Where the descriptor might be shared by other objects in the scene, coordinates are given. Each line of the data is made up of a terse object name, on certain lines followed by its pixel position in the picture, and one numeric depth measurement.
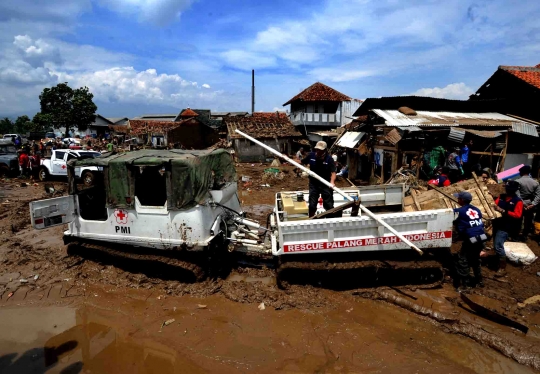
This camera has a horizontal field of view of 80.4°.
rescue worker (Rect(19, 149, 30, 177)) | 16.36
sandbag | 5.90
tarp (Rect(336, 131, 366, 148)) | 14.82
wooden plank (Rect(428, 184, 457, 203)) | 6.40
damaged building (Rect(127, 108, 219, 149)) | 34.69
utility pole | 42.28
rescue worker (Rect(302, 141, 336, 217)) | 5.84
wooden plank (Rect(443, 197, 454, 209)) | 7.01
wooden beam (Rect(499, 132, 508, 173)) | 10.64
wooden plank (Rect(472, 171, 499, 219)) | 6.65
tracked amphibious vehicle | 5.03
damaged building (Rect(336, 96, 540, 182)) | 10.66
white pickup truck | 15.05
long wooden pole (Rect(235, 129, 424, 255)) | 4.71
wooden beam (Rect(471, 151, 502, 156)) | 10.67
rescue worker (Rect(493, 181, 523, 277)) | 5.48
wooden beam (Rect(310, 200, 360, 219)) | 5.02
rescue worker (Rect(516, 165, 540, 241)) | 6.41
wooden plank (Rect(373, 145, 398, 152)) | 11.91
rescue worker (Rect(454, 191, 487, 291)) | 4.90
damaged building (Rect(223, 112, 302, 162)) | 25.92
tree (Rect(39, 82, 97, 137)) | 44.72
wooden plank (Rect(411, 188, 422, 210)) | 7.01
